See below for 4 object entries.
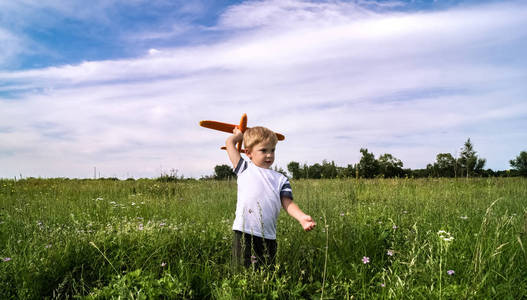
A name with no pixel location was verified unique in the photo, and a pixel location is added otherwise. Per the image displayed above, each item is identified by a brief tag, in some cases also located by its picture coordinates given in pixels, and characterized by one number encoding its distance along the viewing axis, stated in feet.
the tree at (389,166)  136.85
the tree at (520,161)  185.13
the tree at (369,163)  135.64
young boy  11.27
